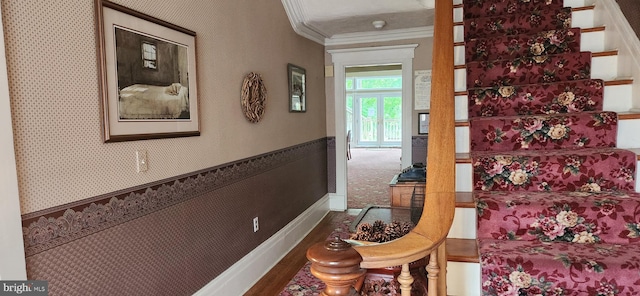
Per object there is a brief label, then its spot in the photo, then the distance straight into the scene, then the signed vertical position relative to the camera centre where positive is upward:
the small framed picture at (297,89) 3.68 +0.40
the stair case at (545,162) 1.40 -0.19
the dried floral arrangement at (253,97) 2.77 +0.25
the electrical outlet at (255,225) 2.96 -0.75
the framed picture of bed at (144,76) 1.62 +0.27
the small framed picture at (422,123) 4.50 +0.02
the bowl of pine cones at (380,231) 1.79 -0.52
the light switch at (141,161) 1.82 -0.14
